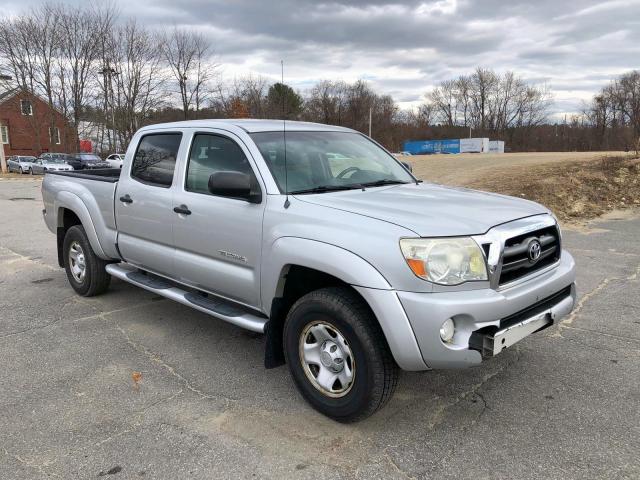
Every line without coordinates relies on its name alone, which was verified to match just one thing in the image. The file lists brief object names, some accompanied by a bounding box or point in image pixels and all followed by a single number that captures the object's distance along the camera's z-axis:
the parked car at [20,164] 36.84
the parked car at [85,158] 34.88
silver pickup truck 2.79
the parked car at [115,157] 34.73
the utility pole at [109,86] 40.25
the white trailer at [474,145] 77.81
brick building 40.84
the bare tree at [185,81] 43.38
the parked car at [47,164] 32.62
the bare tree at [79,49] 38.12
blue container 83.50
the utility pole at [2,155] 35.47
